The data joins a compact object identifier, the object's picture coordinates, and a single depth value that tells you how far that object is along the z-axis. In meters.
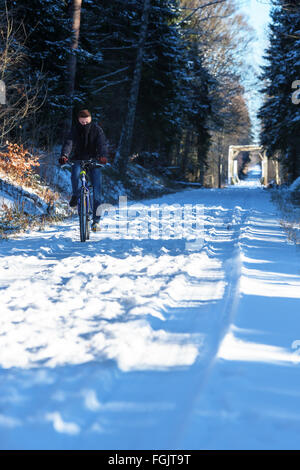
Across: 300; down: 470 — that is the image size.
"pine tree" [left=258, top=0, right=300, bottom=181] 33.81
